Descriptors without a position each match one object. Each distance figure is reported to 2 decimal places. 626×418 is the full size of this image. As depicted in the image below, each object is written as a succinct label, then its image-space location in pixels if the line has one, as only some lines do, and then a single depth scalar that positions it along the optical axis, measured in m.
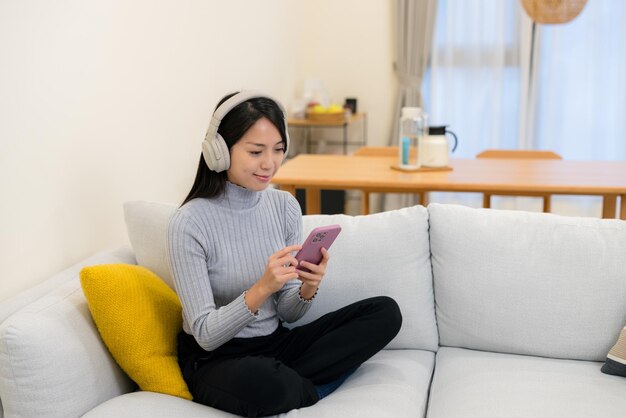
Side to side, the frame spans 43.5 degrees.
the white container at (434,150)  3.51
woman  1.76
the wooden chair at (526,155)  3.97
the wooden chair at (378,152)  4.17
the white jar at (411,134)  3.50
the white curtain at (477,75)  5.20
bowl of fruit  4.87
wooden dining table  3.12
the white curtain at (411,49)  5.24
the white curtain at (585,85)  5.07
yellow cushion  1.81
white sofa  1.82
